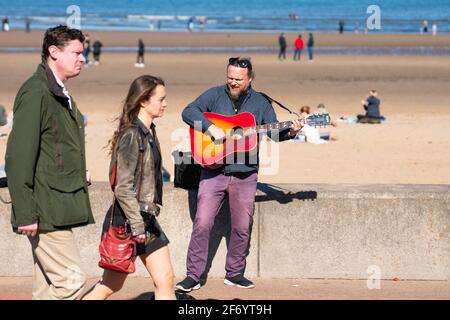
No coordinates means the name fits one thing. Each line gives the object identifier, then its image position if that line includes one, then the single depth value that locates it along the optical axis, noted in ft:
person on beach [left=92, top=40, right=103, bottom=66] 132.26
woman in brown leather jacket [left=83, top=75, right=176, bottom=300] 18.95
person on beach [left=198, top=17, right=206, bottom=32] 232.00
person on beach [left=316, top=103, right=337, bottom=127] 64.07
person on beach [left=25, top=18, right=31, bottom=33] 202.71
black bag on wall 24.61
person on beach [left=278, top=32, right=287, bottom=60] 147.95
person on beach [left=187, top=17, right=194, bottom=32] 219.63
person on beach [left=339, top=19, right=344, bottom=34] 213.66
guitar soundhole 23.32
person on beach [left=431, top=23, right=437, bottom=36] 213.87
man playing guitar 23.40
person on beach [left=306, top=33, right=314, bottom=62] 147.78
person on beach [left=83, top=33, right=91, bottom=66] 131.30
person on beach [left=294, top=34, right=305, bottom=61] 148.84
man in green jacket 17.22
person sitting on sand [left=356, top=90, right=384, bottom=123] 70.03
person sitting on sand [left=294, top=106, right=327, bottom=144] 58.85
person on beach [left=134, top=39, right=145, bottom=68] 132.57
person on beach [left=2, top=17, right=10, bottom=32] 205.36
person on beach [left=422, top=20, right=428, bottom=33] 223.71
